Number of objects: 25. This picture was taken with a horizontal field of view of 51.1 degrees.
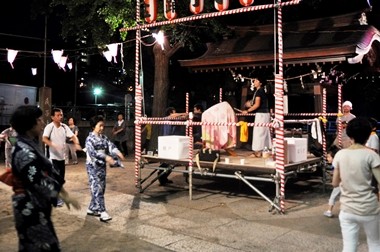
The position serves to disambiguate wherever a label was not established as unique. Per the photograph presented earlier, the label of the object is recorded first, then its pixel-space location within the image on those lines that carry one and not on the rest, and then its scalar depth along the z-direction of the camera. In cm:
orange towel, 918
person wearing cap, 994
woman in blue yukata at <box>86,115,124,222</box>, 697
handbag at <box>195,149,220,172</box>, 887
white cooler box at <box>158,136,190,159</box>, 930
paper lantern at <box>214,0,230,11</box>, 852
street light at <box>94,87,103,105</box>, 3869
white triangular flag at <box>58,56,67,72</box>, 1756
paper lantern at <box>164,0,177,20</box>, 930
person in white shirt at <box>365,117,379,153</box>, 679
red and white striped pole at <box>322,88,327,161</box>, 997
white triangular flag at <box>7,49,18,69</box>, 1628
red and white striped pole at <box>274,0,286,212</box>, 756
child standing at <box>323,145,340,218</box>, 724
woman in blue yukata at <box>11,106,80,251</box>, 345
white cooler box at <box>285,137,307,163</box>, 856
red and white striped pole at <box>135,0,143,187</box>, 995
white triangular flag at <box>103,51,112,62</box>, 1580
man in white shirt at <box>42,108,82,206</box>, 809
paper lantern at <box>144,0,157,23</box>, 970
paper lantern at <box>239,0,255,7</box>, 800
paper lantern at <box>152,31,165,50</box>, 1326
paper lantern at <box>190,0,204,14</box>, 902
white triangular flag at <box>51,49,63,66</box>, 1722
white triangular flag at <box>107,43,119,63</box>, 1497
